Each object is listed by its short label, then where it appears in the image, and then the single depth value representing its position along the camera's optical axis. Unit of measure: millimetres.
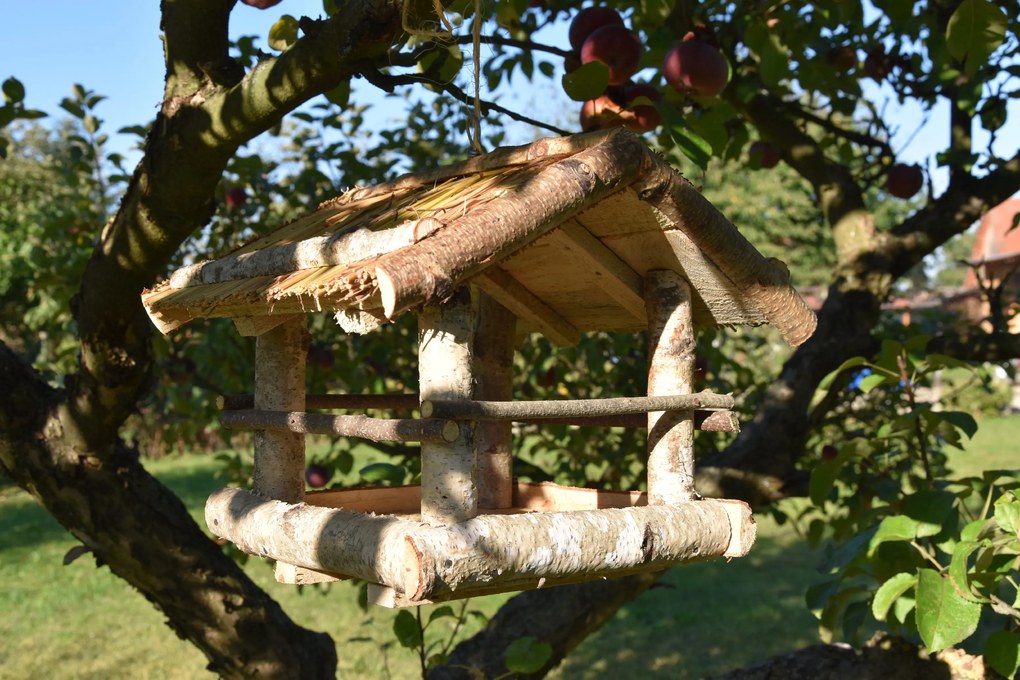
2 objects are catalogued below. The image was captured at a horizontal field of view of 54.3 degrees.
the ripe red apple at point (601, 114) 2152
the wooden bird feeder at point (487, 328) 1386
